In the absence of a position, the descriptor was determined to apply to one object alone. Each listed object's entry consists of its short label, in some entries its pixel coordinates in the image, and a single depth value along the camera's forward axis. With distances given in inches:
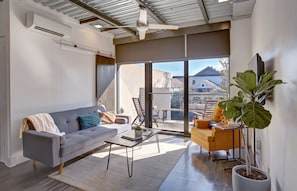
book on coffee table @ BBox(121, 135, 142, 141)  118.8
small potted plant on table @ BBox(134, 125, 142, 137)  125.0
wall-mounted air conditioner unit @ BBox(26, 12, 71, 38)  126.2
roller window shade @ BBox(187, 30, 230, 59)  167.6
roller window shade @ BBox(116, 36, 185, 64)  188.1
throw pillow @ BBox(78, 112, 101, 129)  150.2
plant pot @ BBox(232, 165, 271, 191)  65.8
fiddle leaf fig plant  64.2
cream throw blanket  117.9
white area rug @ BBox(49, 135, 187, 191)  96.0
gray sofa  103.6
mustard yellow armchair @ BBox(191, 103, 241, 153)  128.4
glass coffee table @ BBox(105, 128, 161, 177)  110.3
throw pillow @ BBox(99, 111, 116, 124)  172.2
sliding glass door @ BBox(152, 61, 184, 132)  195.3
